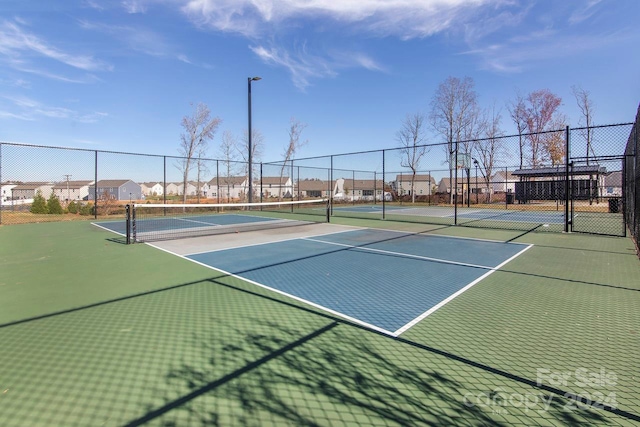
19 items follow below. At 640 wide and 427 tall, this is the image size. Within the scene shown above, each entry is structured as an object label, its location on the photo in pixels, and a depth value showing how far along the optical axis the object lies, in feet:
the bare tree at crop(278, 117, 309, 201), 125.39
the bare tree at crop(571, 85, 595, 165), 96.67
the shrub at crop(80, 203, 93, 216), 61.41
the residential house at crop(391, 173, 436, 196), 194.54
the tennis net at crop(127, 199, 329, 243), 35.06
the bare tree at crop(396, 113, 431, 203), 116.24
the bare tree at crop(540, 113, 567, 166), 96.48
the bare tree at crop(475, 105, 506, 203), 100.76
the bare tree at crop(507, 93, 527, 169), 111.34
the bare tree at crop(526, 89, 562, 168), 107.14
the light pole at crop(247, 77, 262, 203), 52.95
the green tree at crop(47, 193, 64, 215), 64.05
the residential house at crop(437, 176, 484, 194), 243.54
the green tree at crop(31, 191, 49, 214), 63.31
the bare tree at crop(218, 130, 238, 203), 66.80
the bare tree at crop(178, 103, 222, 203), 97.81
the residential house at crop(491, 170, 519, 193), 148.87
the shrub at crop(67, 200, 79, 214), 66.28
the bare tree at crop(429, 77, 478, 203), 109.19
